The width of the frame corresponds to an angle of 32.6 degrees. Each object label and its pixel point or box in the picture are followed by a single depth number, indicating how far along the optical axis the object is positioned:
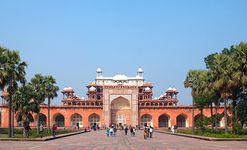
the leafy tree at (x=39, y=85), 47.97
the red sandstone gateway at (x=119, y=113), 75.69
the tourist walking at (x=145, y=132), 33.00
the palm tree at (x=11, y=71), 32.88
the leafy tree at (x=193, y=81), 46.83
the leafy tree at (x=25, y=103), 42.25
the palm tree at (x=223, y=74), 34.41
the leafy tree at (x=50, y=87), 48.84
